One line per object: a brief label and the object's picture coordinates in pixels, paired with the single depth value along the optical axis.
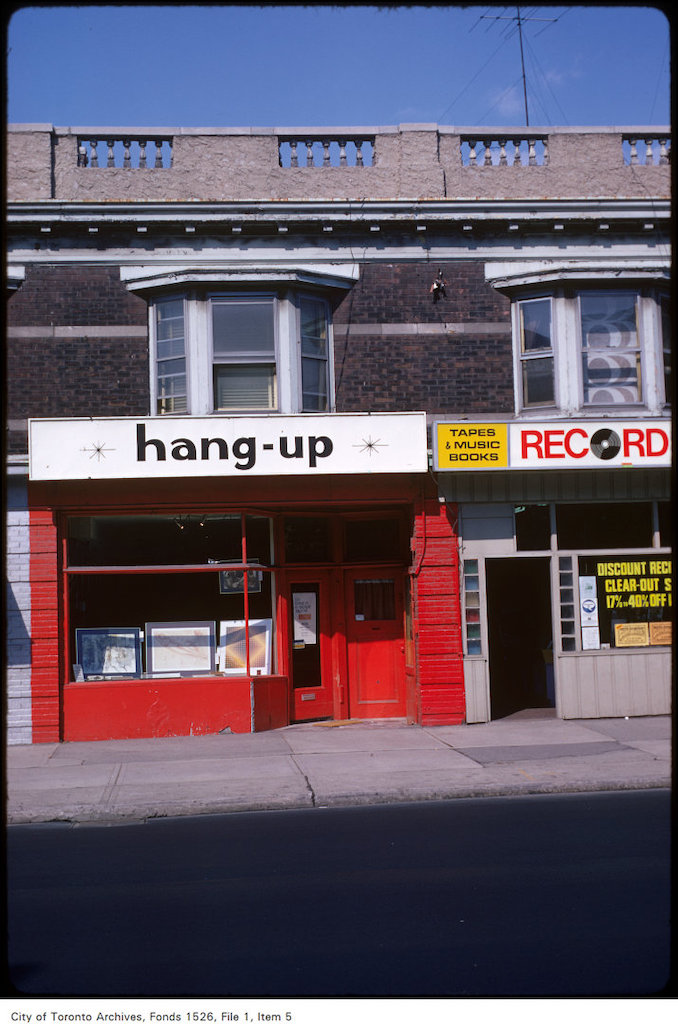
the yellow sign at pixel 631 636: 14.20
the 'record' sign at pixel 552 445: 13.58
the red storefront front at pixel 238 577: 13.33
